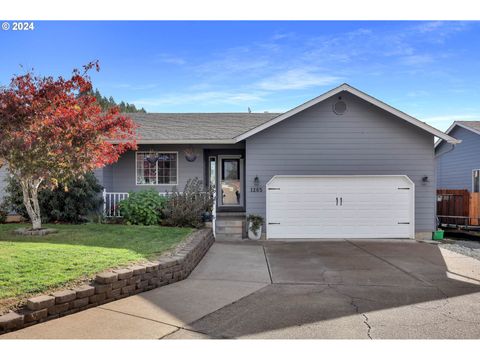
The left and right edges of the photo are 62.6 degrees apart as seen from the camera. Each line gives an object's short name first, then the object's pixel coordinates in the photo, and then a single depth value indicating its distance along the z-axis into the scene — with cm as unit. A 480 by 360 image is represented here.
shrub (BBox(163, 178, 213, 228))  1156
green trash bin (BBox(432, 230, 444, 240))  1292
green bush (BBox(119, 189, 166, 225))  1161
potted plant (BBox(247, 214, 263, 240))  1248
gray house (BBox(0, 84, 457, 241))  1271
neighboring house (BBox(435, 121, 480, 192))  1723
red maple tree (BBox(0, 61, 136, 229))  826
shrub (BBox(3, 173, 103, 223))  1164
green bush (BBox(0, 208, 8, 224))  1170
